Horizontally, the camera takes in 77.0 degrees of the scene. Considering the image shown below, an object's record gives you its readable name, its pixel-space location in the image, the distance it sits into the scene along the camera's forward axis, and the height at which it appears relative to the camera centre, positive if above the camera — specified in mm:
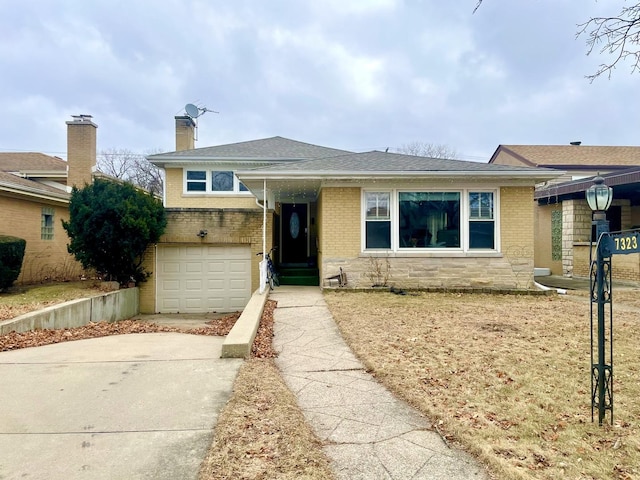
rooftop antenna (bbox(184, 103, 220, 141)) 20297 +6764
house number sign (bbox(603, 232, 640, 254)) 3154 +8
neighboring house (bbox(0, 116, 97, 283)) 12234 +1032
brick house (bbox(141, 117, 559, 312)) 10945 +726
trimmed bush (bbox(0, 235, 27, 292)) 10250 -411
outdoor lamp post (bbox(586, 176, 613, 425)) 3299 -254
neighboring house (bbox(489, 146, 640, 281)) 13641 +860
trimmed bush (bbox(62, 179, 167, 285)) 11375 +524
